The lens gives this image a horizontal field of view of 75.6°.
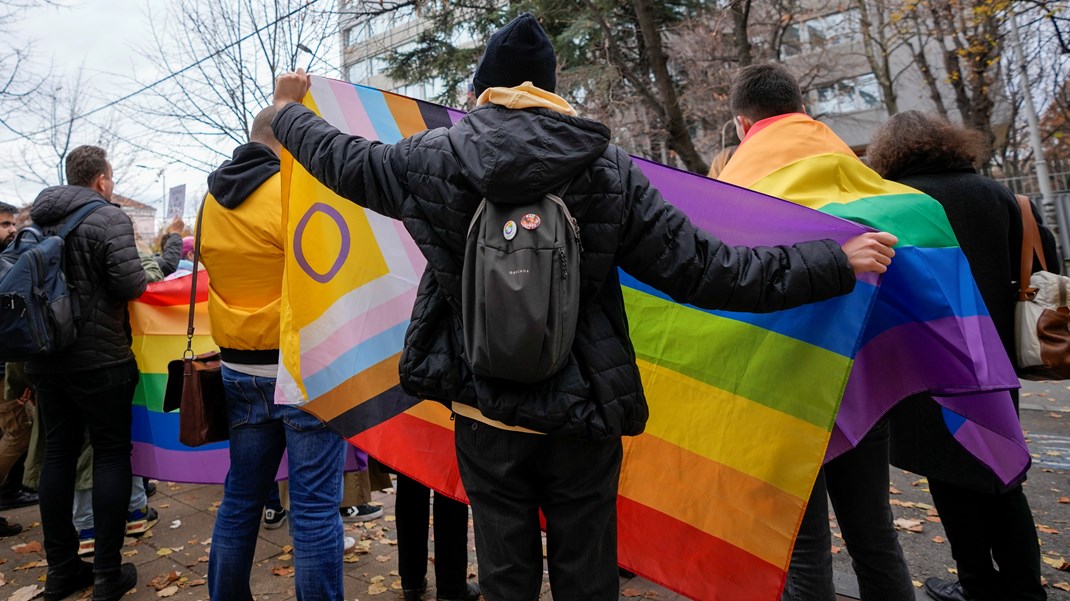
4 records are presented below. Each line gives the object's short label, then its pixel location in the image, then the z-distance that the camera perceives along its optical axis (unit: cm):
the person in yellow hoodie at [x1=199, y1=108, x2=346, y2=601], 266
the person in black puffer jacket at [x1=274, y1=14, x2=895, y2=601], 170
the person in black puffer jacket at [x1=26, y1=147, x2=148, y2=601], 337
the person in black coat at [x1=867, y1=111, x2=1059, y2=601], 282
